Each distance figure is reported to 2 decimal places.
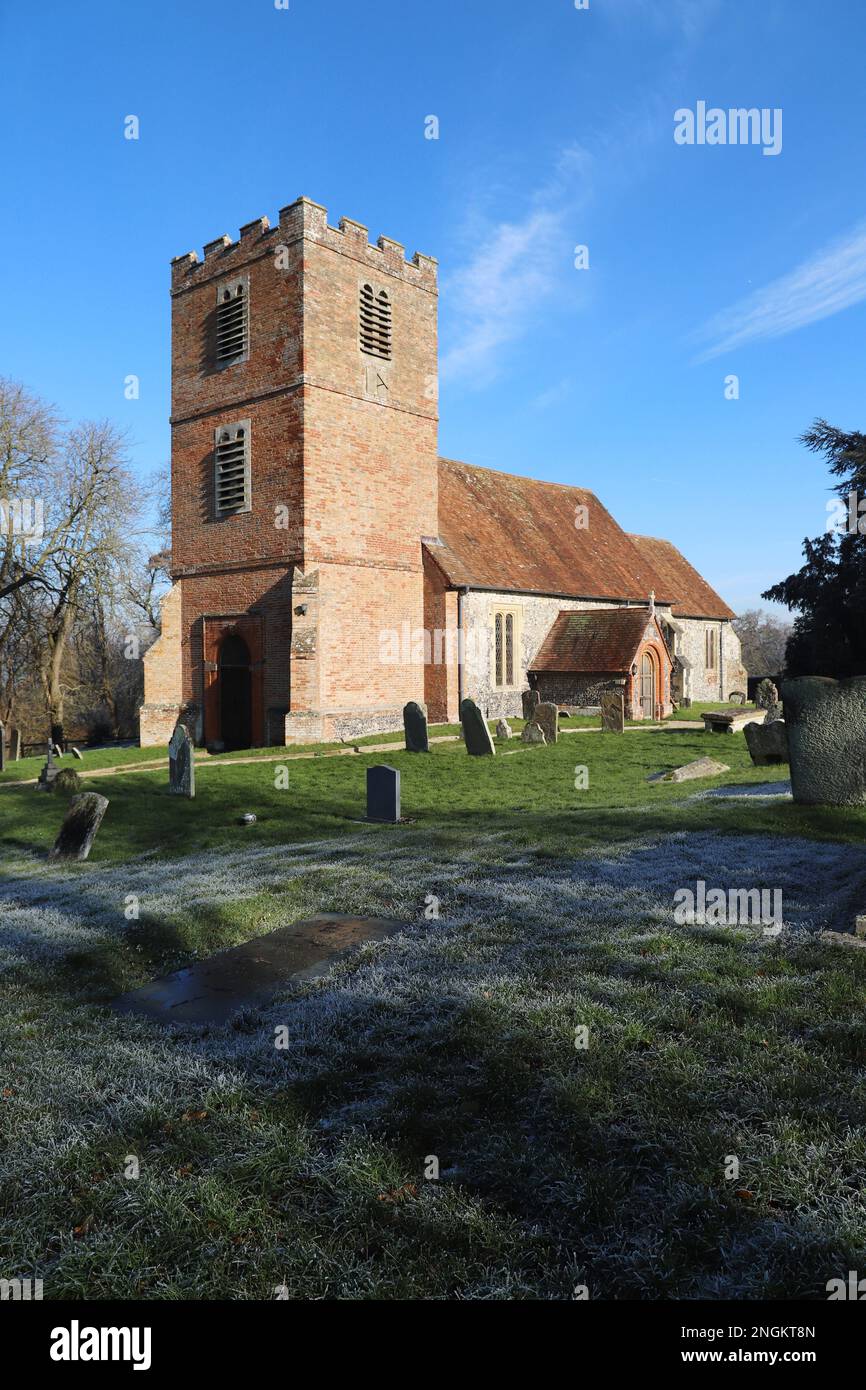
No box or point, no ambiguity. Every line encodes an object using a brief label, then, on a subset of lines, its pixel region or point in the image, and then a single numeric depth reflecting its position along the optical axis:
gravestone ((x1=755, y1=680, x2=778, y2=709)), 25.05
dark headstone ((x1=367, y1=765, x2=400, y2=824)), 11.42
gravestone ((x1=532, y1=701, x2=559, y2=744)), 19.80
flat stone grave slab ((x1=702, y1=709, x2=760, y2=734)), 21.42
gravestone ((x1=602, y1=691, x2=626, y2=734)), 22.17
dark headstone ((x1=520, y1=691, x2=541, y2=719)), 24.39
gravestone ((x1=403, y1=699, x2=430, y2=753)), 18.84
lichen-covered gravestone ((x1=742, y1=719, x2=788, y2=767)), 14.33
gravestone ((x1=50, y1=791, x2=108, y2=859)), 10.76
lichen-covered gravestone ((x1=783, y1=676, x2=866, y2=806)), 9.69
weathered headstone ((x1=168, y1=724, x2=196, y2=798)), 14.54
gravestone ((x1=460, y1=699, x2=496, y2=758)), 17.81
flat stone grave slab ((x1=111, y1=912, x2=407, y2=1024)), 5.12
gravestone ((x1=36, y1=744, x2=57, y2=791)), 16.38
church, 21.61
